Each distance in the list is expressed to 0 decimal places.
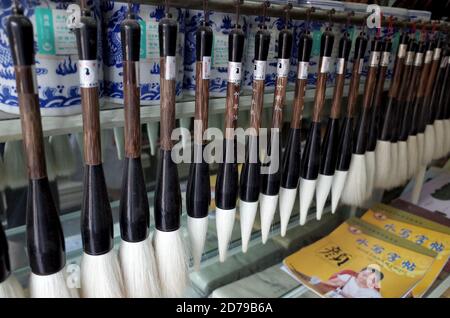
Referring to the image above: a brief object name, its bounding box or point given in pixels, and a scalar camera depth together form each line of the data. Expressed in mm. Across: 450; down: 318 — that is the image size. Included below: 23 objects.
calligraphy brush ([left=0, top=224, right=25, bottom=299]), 354
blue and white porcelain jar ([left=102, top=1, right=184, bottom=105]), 398
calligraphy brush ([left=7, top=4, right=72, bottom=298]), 301
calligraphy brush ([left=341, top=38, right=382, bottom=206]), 674
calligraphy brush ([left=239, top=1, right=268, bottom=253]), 469
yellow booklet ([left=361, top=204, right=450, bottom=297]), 834
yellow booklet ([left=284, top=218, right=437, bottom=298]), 810
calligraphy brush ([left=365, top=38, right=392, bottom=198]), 670
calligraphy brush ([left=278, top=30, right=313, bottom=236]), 533
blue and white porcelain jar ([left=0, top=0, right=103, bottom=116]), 331
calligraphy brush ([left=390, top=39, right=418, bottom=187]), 738
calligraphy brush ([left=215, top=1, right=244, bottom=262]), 448
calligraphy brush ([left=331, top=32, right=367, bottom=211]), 616
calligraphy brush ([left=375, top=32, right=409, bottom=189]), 748
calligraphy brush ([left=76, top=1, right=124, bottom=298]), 344
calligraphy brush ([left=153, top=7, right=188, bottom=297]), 396
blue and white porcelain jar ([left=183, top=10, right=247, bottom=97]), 467
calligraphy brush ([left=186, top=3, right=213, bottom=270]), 425
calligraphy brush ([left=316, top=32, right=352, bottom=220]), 589
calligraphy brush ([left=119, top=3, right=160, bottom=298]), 371
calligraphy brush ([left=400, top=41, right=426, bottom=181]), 737
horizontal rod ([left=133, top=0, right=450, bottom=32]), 417
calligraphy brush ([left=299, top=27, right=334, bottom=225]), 557
